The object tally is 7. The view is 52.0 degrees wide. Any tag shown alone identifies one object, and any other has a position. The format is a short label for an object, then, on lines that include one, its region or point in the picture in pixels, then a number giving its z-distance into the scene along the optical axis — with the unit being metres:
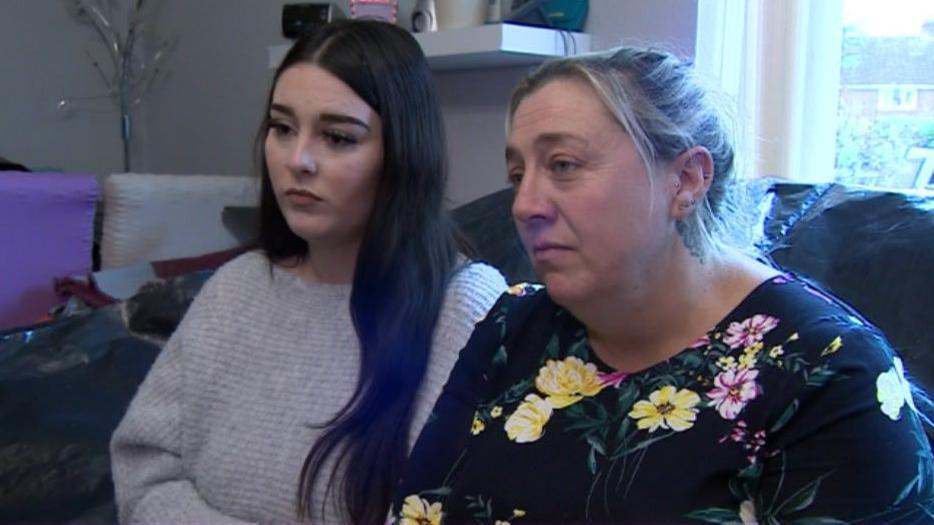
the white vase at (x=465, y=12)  2.22
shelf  2.04
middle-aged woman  0.79
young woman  1.16
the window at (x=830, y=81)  1.73
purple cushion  2.31
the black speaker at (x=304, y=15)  2.68
